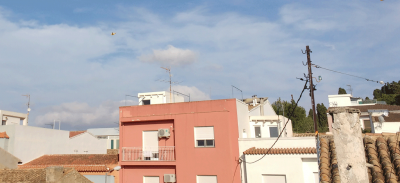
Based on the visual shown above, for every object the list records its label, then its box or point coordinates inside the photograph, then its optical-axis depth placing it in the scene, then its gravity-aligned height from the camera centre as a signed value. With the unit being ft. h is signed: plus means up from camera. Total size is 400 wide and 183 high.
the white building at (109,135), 170.12 +3.62
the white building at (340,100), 143.36 +15.28
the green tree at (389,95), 186.84 +24.63
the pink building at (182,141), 63.57 -0.53
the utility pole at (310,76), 56.34 +10.46
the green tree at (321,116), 165.97 +9.54
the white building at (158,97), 86.57 +11.66
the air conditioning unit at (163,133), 67.72 +1.36
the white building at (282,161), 57.21 -4.74
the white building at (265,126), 75.92 +2.50
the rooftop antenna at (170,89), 84.84 +13.34
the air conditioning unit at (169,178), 65.82 -8.01
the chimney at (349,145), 21.68 -0.82
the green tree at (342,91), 228.22 +30.64
